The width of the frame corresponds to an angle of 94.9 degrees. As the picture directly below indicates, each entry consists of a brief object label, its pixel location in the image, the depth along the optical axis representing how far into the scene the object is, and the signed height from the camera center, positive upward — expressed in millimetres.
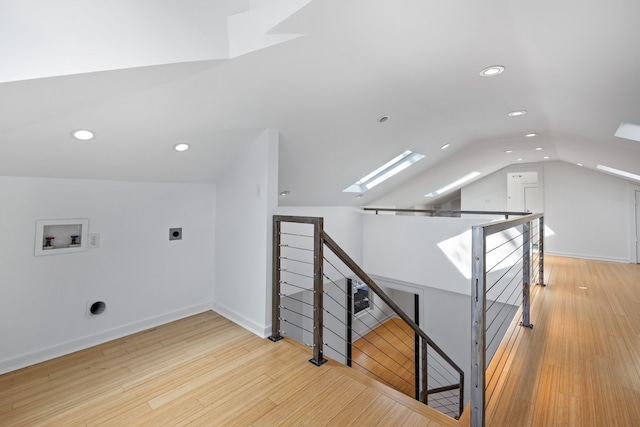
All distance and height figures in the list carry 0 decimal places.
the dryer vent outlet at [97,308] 2262 -727
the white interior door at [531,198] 6172 +372
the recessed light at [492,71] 2035 +1030
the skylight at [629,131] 2475 +737
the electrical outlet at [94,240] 2247 -190
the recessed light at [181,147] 2233 +527
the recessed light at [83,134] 1806 +506
